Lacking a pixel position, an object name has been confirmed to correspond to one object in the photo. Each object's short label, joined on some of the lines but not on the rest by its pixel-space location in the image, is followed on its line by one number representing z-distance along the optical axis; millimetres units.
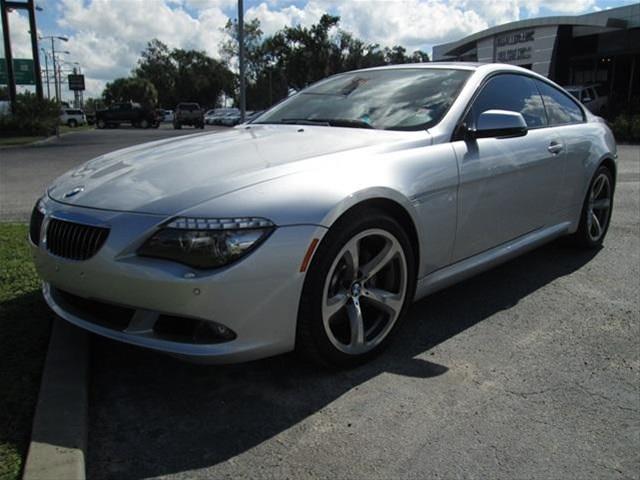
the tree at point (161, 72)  87125
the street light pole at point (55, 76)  77388
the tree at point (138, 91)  80312
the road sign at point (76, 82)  54112
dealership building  31109
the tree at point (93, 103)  102656
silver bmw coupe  2398
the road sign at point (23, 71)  39297
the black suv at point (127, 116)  42438
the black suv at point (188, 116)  39812
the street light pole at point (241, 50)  17797
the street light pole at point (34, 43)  26191
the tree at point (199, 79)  84812
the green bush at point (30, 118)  24375
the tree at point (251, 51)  60188
